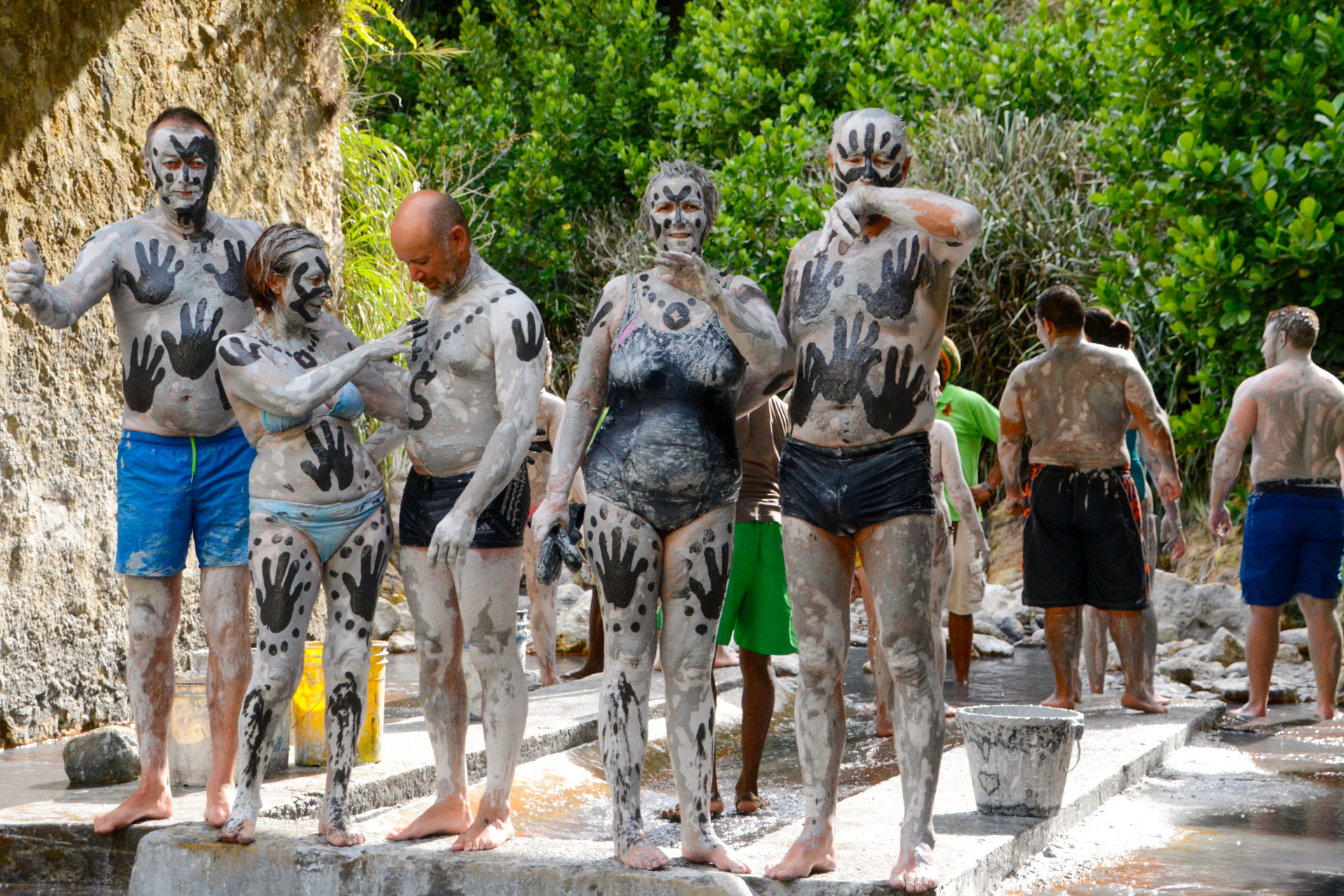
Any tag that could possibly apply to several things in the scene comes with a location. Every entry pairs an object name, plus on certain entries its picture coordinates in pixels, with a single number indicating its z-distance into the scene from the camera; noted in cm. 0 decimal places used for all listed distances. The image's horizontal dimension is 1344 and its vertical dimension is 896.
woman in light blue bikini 822
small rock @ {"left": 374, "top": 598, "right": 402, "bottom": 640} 2148
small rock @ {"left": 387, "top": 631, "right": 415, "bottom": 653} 2092
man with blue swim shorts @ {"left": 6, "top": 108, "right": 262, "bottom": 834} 905
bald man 823
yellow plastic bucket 1052
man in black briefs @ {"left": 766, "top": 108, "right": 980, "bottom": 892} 761
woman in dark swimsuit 765
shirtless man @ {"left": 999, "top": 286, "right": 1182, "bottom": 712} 1332
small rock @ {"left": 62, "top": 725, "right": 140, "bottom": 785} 1034
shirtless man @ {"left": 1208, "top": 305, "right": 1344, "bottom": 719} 1395
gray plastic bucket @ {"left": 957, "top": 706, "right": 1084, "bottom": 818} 934
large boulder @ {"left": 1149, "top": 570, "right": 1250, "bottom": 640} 1961
